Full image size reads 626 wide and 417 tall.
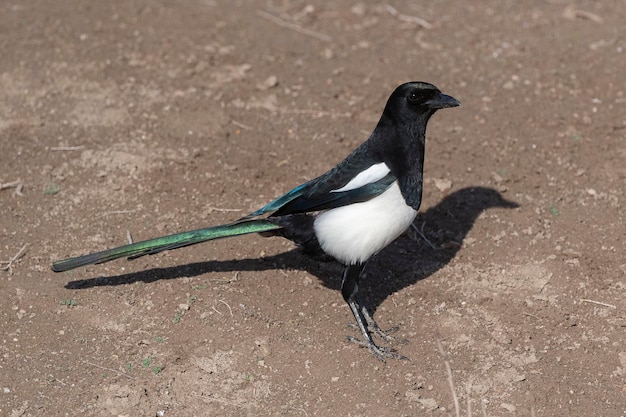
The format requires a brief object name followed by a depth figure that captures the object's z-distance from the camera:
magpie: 8.22
